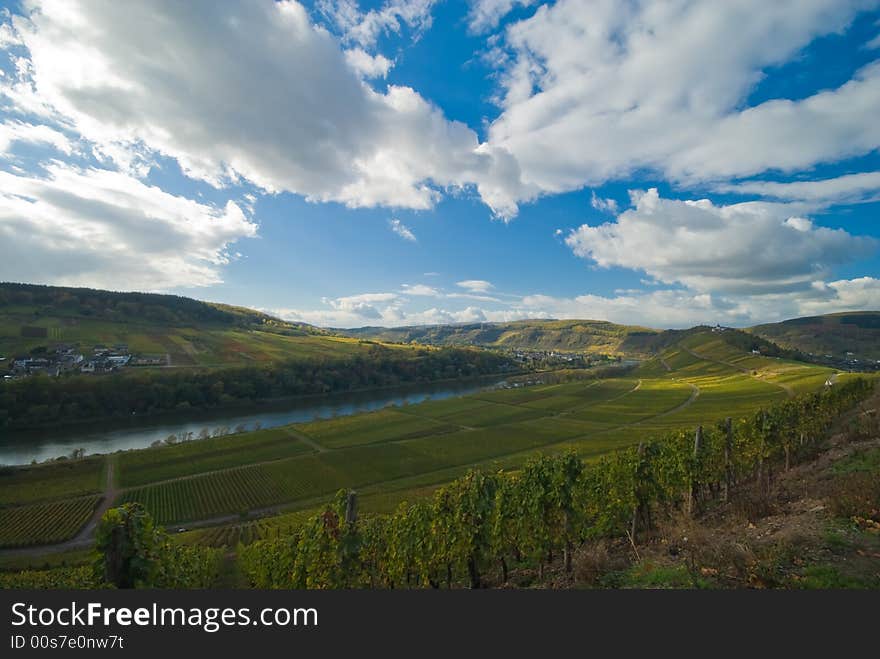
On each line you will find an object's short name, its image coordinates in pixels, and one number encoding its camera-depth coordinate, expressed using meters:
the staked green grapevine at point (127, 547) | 6.54
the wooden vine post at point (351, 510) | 10.09
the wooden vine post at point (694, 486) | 16.26
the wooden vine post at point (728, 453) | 19.39
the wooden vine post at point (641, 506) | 16.11
